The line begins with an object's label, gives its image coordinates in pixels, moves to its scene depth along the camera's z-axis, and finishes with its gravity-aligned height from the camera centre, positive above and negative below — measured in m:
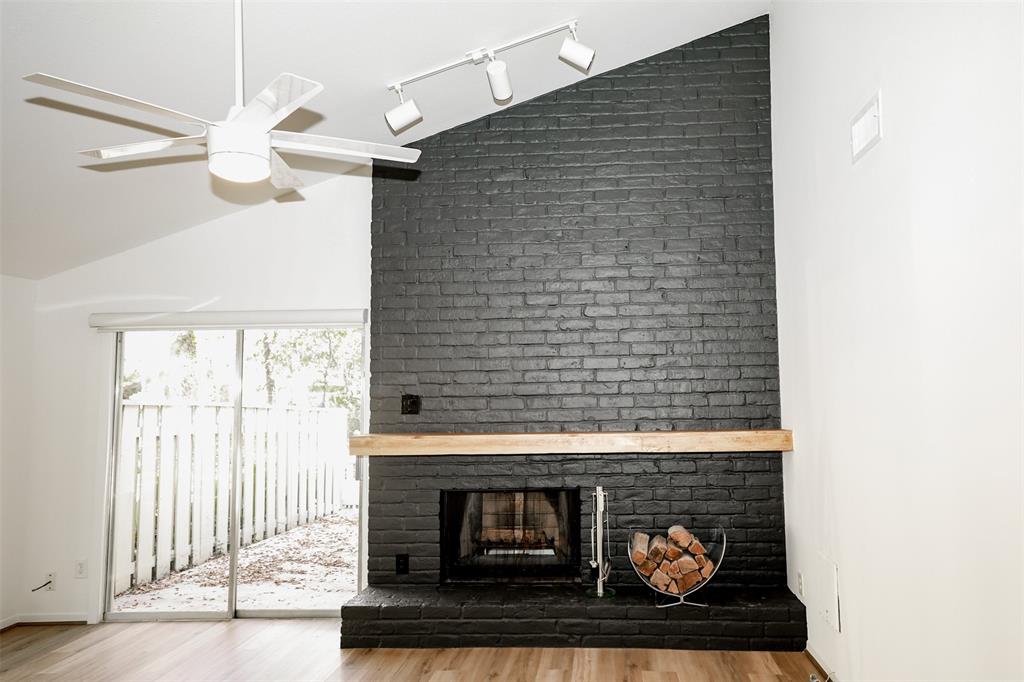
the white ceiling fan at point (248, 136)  2.12 +0.76
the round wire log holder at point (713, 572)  3.82 -0.97
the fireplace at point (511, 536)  4.34 -0.90
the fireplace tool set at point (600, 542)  4.00 -0.89
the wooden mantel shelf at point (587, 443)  3.92 -0.34
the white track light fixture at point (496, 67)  3.66 +1.55
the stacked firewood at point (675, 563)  3.84 -0.94
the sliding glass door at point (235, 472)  4.61 -0.57
